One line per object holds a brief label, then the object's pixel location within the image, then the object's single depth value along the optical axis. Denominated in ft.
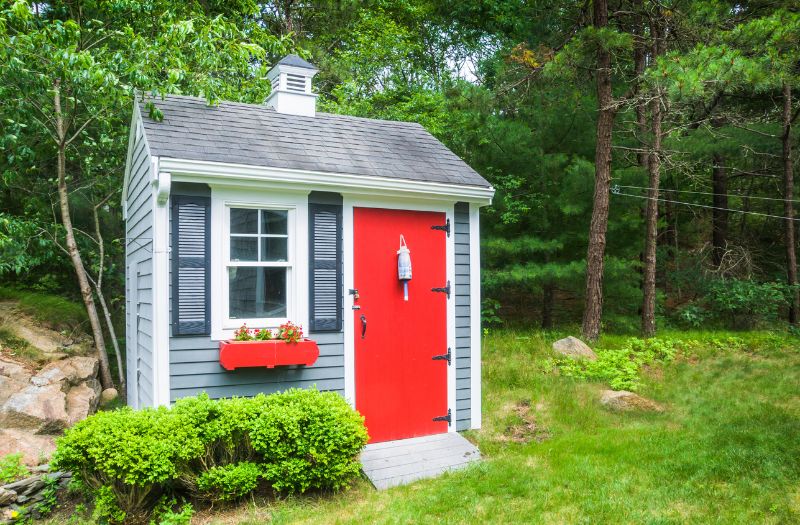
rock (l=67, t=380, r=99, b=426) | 20.25
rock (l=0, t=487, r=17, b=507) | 14.30
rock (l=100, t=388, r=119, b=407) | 25.51
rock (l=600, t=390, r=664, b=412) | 21.37
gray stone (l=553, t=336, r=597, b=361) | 27.21
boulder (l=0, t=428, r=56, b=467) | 17.46
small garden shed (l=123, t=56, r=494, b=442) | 15.43
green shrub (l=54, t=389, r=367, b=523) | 12.82
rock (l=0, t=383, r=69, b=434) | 18.63
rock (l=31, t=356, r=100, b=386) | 21.72
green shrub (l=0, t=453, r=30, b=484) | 15.48
